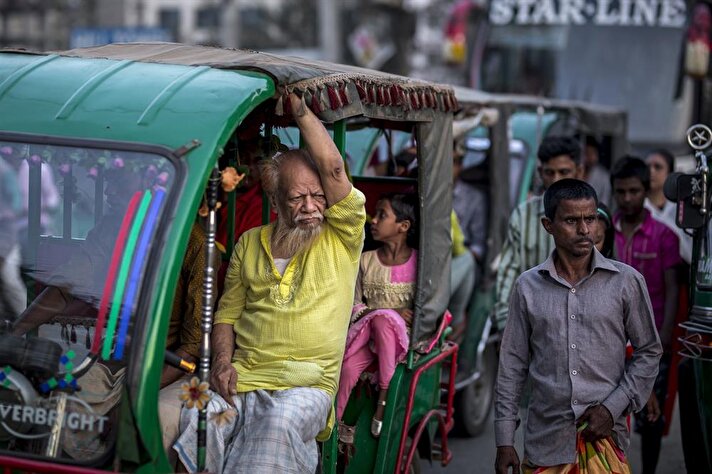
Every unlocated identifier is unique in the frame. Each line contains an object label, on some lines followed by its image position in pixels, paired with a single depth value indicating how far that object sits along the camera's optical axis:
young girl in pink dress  4.98
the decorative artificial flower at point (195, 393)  3.58
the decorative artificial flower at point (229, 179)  3.64
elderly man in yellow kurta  3.96
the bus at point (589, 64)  13.85
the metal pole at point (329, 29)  27.75
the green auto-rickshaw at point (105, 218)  3.43
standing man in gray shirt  4.16
